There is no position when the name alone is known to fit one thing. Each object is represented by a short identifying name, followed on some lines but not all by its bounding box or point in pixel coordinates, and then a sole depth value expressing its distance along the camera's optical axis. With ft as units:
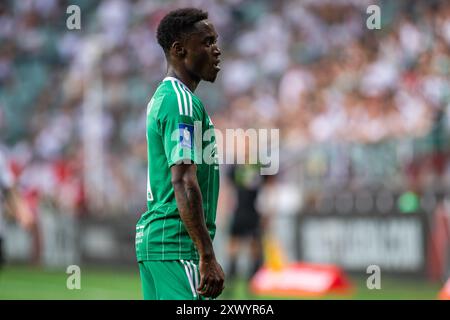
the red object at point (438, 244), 47.24
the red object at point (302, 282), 46.42
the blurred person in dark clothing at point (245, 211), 47.57
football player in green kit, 15.78
